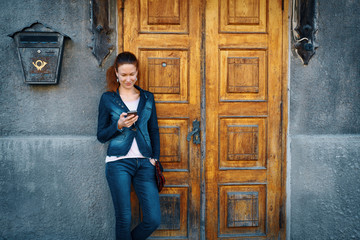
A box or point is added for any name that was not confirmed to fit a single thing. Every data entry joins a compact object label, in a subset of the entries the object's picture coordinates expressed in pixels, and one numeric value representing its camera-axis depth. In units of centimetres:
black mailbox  288
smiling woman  247
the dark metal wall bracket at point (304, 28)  302
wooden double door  310
